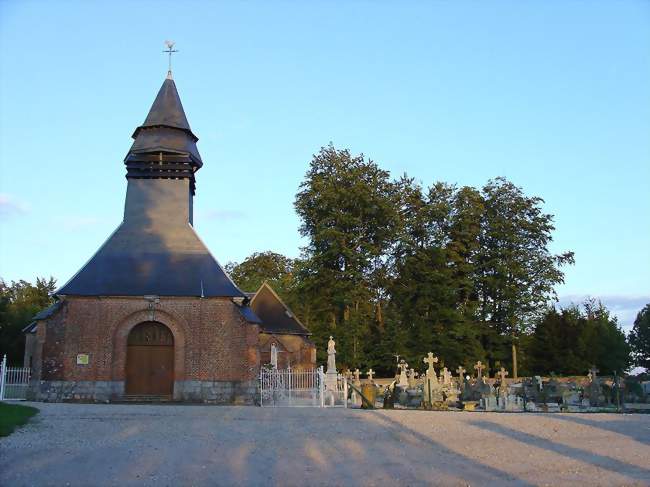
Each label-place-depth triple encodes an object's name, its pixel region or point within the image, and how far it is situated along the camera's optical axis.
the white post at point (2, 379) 21.59
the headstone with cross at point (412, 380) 23.80
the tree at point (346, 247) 38.06
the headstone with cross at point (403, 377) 26.22
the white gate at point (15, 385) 22.73
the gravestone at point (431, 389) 20.47
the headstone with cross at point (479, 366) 30.38
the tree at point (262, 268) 61.75
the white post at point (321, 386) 20.25
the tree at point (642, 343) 45.50
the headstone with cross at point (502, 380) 28.23
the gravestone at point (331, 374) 22.73
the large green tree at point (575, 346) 37.91
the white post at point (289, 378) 21.56
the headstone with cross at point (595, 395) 21.20
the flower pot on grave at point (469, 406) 20.01
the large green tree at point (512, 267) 37.81
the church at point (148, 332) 22.20
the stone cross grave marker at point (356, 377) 28.00
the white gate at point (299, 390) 21.16
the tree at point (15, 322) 42.28
